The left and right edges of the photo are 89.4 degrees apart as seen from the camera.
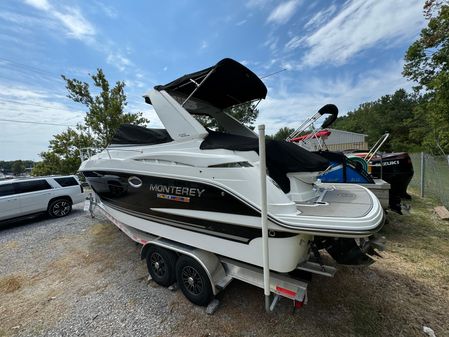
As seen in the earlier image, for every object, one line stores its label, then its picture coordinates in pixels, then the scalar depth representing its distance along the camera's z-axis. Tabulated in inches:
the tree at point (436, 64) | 493.6
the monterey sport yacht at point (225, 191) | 81.0
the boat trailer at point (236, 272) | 86.9
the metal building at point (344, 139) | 1565.5
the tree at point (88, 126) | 553.0
